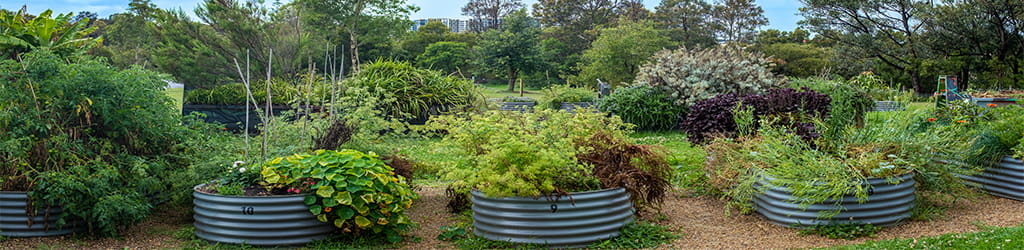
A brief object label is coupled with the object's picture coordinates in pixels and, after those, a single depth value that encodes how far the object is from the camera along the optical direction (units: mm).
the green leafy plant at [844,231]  4602
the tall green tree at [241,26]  26703
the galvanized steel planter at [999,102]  10742
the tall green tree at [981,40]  27406
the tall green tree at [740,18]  42531
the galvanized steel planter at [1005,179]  5777
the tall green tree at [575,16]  46134
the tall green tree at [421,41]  42031
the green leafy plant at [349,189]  4258
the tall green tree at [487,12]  55406
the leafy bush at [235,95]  11938
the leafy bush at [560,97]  14812
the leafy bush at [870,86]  13191
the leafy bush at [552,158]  4344
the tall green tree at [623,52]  29469
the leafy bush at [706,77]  12266
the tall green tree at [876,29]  30984
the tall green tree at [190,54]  27219
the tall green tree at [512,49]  34812
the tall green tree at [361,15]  33469
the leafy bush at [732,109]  7629
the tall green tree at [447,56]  38406
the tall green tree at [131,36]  32156
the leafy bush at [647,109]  12125
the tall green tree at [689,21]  41344
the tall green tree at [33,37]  6137
